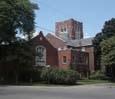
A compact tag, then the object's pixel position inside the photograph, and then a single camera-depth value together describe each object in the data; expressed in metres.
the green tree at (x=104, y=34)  33.06
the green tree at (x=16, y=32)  21.87
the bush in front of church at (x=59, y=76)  22.78
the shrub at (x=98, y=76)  33.06
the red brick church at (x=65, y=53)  30.47
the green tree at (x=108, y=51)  29.13
